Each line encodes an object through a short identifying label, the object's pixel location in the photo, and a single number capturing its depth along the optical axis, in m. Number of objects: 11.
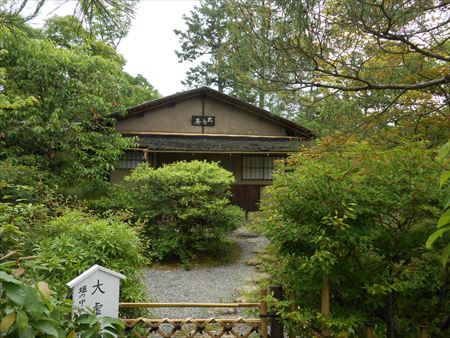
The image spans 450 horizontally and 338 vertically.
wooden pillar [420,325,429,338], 2.59
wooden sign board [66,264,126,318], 2.74
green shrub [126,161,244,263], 7.97
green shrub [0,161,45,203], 6.94
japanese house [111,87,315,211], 12.99
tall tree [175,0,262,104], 17.25
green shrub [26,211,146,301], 3.57
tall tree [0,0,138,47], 2.54
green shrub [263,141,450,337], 2.63
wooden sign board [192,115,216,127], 13.69
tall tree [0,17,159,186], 9.06
